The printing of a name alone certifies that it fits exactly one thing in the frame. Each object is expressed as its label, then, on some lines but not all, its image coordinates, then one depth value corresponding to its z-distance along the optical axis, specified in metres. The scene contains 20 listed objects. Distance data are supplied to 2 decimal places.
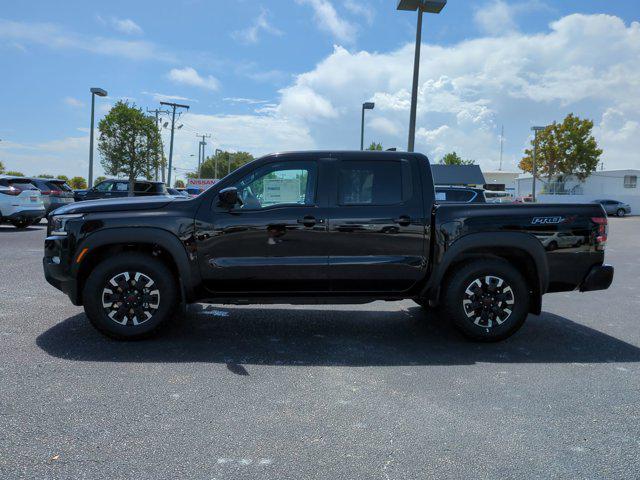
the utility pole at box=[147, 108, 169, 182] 59.87
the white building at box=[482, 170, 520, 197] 109.19
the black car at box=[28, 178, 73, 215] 18.81
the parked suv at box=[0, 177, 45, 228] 16.56
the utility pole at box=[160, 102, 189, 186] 52.88
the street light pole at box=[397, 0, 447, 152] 14.14
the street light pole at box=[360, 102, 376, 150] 26.33
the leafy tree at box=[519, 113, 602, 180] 54.41
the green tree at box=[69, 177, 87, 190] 57.12
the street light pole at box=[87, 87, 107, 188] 31.86
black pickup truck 5.14
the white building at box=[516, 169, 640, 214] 53.16
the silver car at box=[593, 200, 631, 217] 43.47
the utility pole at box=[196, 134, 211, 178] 92.08
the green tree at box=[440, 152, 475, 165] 89.45
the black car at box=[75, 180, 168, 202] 23.00
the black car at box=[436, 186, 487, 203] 12.65
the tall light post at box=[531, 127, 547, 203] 43.79
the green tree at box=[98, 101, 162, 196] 43.47
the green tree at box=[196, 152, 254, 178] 132.00
